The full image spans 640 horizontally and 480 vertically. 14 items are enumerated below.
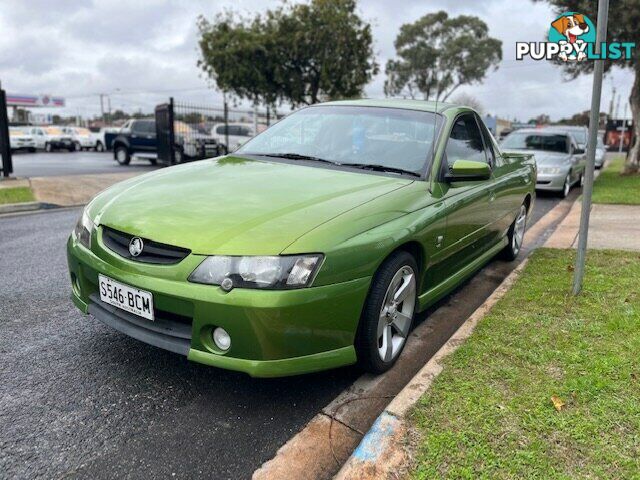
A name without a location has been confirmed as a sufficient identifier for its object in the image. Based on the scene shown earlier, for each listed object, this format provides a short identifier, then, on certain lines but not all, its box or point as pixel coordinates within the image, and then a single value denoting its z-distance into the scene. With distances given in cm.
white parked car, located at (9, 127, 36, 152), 2930
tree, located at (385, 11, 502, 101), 4453
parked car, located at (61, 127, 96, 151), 3284
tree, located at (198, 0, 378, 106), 2189
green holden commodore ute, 238
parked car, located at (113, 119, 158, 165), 1928
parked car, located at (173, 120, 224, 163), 1709
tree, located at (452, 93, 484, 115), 4866
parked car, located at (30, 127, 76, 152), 3127
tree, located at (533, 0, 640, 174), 1270
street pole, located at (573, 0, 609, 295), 353
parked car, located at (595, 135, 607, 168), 2131
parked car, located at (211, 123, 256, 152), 1972
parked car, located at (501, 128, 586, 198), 1122
